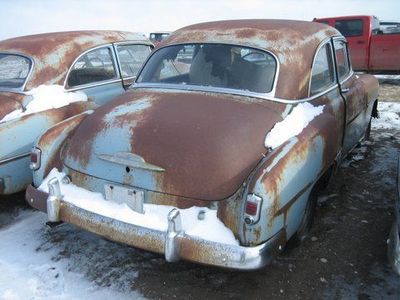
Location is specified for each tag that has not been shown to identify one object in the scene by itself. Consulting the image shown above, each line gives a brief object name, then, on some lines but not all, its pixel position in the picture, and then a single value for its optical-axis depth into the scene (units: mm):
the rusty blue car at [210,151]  2752
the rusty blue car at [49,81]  4172
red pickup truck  11320
